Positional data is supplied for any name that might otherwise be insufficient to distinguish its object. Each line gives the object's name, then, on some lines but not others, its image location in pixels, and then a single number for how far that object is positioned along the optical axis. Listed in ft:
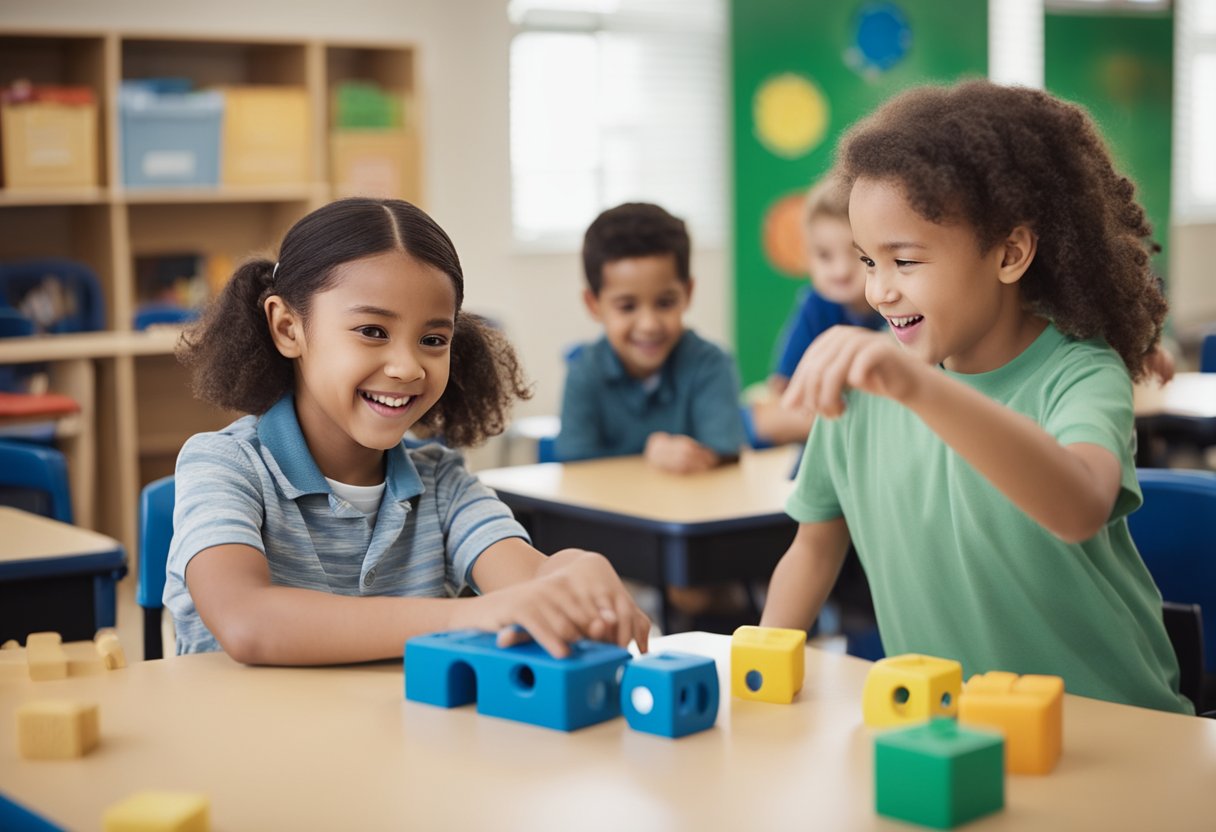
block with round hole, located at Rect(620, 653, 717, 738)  3.69
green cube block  2.99
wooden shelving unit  15.96
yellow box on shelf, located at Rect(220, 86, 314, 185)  16.99
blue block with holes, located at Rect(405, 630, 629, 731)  3.77
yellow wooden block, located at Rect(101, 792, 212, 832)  2.91
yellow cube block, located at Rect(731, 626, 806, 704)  4.03
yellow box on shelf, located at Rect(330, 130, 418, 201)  17.88
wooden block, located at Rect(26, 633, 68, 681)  4.35
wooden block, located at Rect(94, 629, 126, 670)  4.43
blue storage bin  16.25
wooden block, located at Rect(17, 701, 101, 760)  3.55
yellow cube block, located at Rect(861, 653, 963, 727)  3.71
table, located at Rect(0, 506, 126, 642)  6.73
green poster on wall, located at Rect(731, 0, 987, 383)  21.65
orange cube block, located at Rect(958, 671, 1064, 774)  3.34
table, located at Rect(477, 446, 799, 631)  7.89
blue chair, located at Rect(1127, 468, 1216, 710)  5.98
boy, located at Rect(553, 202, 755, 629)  10.43
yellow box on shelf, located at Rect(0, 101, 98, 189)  15.65
